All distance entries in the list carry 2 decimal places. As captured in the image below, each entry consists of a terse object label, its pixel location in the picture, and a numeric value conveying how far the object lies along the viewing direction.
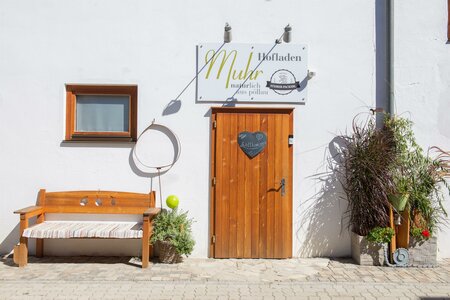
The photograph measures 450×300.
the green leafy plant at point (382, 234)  5.66
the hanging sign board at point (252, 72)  6.16
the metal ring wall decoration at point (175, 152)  6.14
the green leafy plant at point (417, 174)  5.84
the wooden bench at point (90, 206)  5.78
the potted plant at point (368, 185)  5.71
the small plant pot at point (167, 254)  5.76
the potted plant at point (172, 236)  5.68
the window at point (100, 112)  6.23
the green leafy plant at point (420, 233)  5.75
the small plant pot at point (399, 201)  5.66
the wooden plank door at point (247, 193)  6.09
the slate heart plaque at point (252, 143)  6.10
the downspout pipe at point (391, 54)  6.18
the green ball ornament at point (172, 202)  5.87
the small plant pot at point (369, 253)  5.78
